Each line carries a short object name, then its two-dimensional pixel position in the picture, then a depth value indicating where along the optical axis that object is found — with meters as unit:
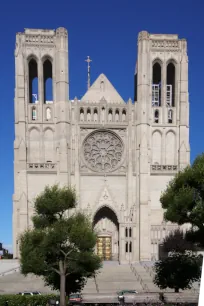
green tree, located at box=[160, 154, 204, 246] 22.30
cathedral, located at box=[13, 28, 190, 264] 46.56
